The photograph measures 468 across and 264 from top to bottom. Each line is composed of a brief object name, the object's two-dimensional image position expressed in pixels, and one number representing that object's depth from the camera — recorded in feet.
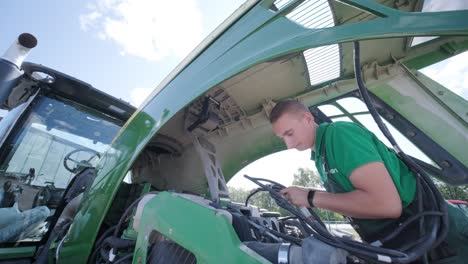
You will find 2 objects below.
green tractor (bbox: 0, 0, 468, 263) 3.00
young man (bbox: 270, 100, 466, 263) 2.84
